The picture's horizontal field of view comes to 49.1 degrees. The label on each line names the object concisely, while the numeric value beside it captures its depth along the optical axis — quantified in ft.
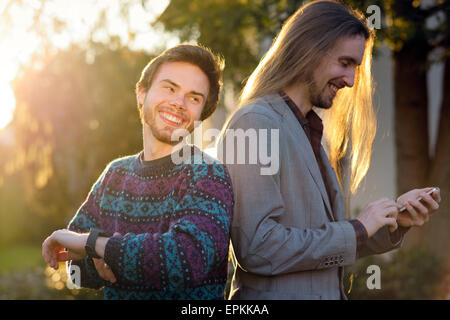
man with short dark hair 5.65
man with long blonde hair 6.36
